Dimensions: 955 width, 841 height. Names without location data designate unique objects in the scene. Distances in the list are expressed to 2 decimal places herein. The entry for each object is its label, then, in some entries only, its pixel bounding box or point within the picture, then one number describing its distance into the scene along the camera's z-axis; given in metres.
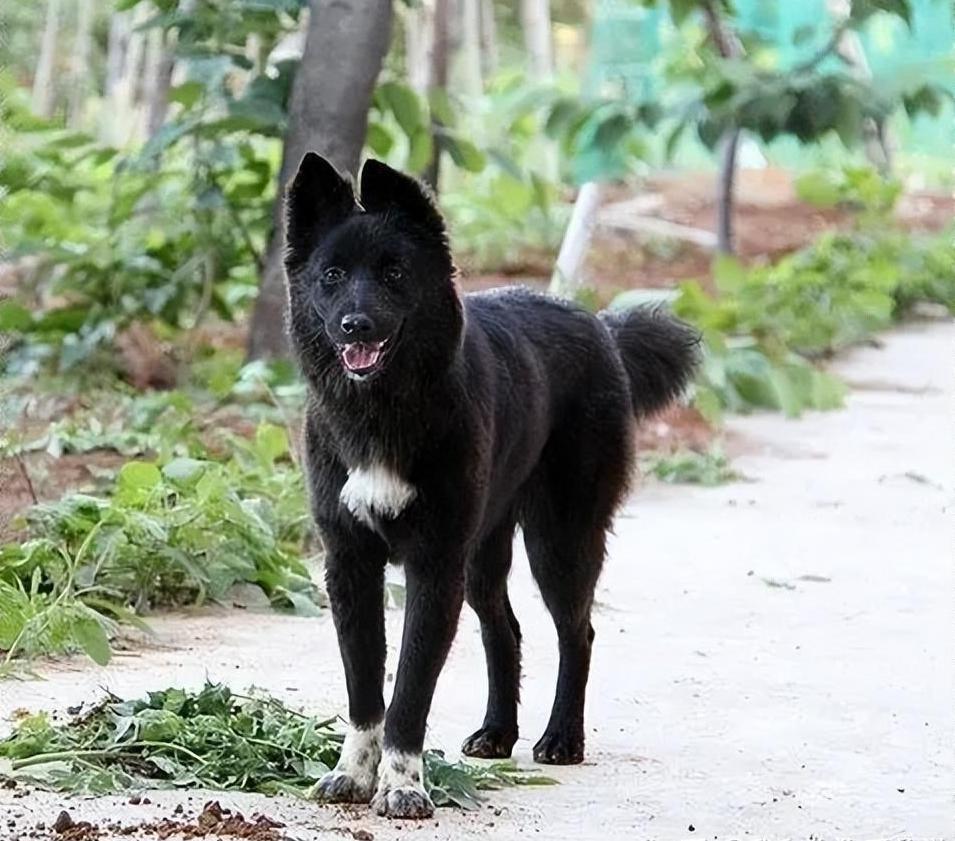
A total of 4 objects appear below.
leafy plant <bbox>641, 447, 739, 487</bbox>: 9.38
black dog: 4.12
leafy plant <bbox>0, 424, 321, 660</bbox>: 5.78
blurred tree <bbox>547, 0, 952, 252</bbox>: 9.76
